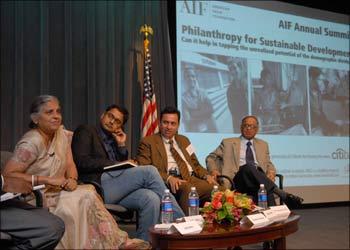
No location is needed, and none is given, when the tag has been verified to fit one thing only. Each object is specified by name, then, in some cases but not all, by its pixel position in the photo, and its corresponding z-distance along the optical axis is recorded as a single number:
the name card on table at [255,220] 2.25
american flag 4.47
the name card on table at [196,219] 2.16
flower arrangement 2.24
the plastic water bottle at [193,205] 2.45
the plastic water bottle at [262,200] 2.84
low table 1.98
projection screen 4.96
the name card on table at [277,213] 2.45
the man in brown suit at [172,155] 3.25
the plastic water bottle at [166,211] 2.35
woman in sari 2.35
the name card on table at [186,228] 2.00
